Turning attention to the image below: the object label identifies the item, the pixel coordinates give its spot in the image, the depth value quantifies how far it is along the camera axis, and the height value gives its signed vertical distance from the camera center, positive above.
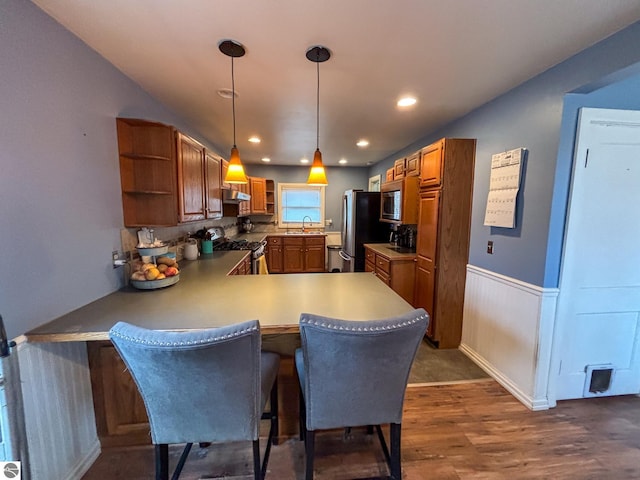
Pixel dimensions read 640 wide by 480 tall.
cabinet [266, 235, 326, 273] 5.77 -0.94
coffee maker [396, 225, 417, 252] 3.86 -0.37
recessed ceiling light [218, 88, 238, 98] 2.21 +0.99
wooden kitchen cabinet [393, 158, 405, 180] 3.60 +0.59
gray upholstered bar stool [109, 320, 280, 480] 0.98 -0.70
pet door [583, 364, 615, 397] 2.04 -1.28
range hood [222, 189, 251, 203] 3.59 +0.19
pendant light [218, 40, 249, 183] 2.06 +0.32
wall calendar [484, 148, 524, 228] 2.09 +0.20
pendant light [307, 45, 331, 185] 1.65 +0.98
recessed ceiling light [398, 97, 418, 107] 2.37 +1.00
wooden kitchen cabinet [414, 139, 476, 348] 2.61 -0.21
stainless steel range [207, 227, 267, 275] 3.84 -0.54
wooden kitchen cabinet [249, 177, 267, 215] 5.28 +0.30
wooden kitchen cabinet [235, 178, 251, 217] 4.27 +0.10
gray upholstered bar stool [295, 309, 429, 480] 1.05 -0.69
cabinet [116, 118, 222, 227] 1.92 +0.27
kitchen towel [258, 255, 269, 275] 4.18 -0.90
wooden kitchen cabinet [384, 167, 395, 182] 4.03 +0.55
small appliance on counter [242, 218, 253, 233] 5.98 -0.37
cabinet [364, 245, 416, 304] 3.22 -0.75
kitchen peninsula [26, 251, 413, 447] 1.31 -0.56
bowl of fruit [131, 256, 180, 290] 1.87 -0.48
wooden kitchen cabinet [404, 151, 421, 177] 3.12 +0.56
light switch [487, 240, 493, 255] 2.38 -0.31
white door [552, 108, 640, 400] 1.81 -0.36
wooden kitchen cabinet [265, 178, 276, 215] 6.00 +0.32
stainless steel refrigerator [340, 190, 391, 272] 4.47 -0.24
